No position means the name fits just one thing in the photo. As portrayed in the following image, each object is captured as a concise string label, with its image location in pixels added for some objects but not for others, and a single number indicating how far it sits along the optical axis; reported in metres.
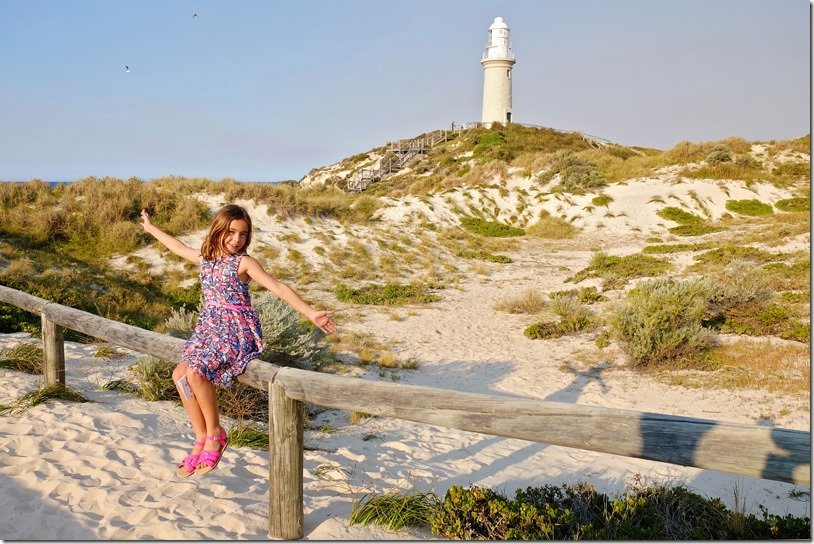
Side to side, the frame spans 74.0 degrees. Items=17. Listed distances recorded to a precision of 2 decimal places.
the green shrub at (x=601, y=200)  29.85
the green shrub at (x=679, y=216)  27.67
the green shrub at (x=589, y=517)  3.74
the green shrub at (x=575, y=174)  31.62
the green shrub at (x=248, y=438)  5.36
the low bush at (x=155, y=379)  6.46
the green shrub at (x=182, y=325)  8.26
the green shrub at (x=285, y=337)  7.86
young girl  3.70
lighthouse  52.50
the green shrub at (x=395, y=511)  3.85
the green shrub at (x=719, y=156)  32.16
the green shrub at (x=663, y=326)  10.11
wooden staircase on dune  44.72
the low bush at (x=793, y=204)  27.70
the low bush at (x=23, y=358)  6.90
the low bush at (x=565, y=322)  12.52
